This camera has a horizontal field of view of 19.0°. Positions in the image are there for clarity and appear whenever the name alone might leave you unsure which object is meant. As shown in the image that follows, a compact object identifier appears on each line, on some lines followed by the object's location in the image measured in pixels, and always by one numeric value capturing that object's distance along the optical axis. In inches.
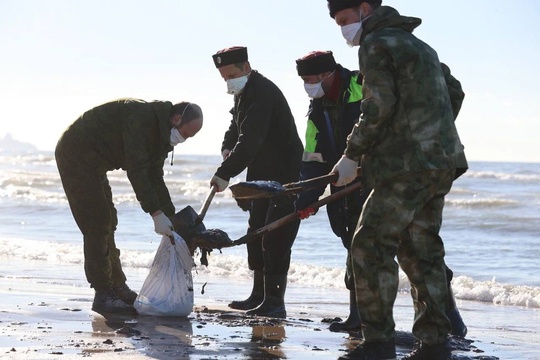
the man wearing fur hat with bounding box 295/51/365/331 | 395.9
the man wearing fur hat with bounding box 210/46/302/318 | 444.1
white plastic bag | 421.3
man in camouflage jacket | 293.0
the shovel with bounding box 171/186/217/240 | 426.8
